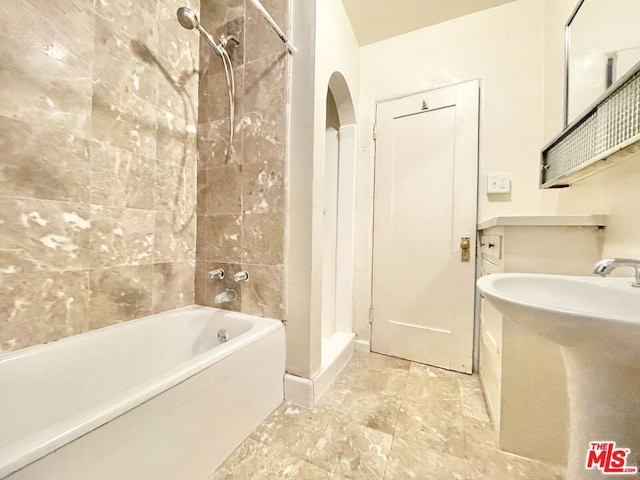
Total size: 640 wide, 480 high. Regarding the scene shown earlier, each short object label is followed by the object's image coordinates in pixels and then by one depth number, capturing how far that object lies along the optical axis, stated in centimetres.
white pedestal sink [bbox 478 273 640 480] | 47
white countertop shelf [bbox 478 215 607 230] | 92
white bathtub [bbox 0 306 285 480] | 56
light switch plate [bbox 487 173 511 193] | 148
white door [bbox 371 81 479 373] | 157
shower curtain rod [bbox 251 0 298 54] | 111
